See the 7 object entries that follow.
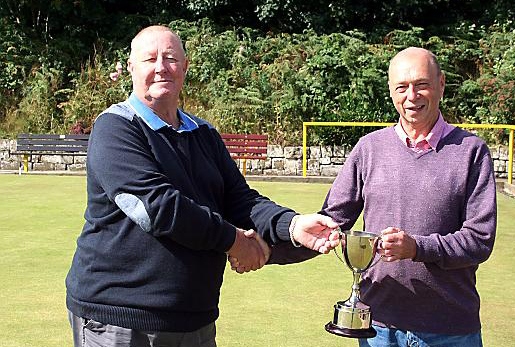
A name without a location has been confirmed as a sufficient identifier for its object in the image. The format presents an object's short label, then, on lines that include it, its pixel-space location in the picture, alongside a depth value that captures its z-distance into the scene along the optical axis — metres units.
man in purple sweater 3.03
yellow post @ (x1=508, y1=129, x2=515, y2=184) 14.61
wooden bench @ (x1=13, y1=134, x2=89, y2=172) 17.97
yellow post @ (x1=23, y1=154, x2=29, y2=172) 17.97
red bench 17.12
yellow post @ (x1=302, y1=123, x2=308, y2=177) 16.44
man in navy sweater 2.69
